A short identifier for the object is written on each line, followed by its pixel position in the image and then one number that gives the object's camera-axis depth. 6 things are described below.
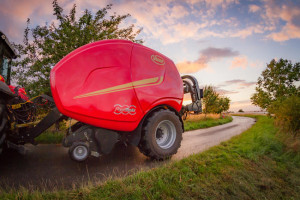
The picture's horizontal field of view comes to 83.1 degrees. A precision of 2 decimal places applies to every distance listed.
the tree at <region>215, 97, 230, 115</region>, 52.26
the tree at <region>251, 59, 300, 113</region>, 15.38
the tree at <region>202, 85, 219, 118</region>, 19.44
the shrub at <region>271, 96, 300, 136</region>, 5.57
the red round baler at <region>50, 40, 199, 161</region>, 2.55
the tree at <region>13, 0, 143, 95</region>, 5.61
